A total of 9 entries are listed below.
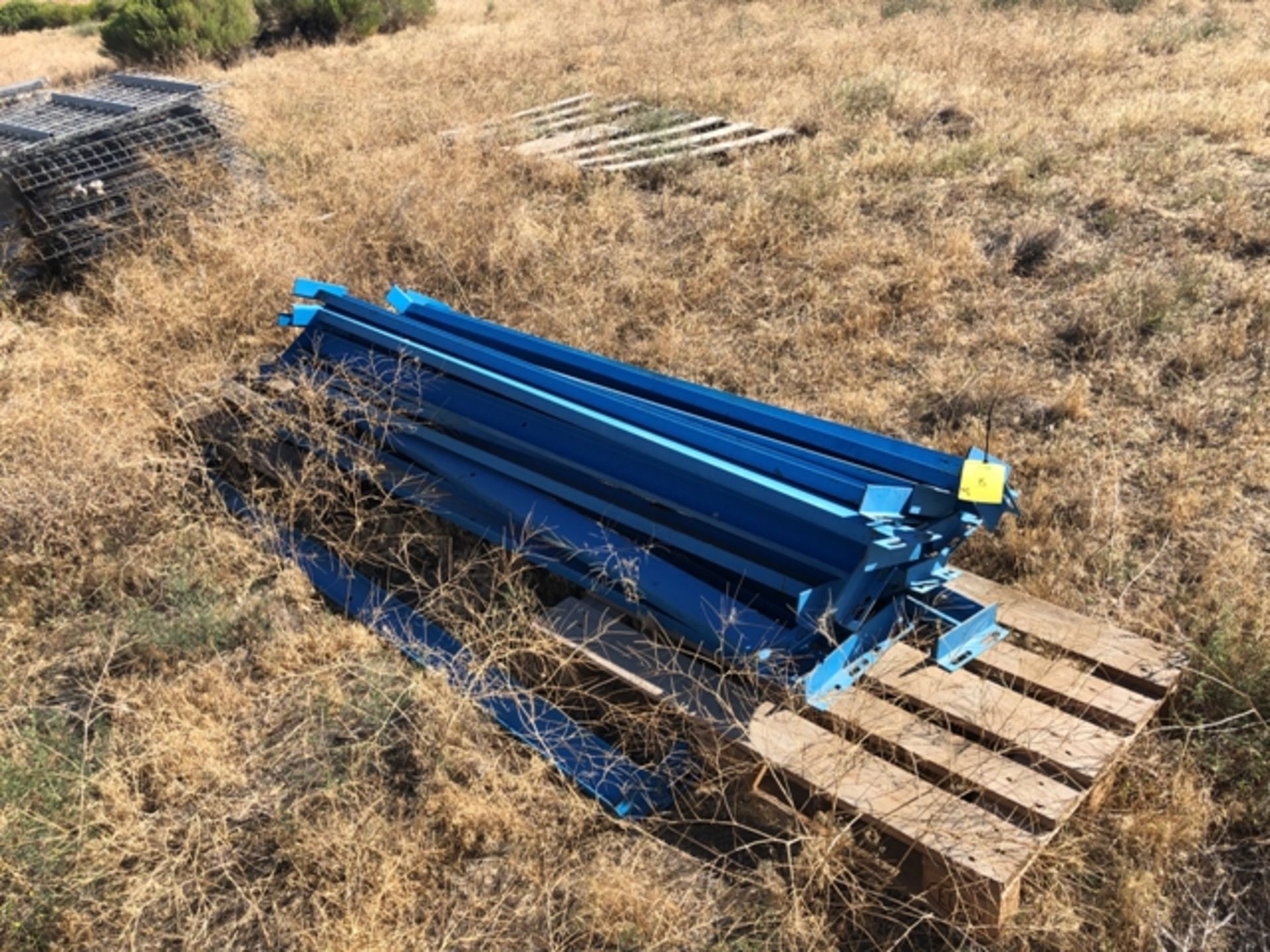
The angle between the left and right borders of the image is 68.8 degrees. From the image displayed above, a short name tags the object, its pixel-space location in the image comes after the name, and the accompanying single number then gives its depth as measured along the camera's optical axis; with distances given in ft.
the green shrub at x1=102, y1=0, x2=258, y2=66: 45.65
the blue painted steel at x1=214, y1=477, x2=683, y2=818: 9.14
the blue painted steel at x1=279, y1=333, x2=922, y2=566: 9.34
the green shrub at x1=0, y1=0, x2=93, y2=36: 83.97
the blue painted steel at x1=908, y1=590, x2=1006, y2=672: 9.35
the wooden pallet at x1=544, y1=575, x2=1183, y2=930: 7.61
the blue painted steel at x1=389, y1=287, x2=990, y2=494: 9.44
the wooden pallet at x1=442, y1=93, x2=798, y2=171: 22.89
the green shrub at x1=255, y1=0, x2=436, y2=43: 47.14
